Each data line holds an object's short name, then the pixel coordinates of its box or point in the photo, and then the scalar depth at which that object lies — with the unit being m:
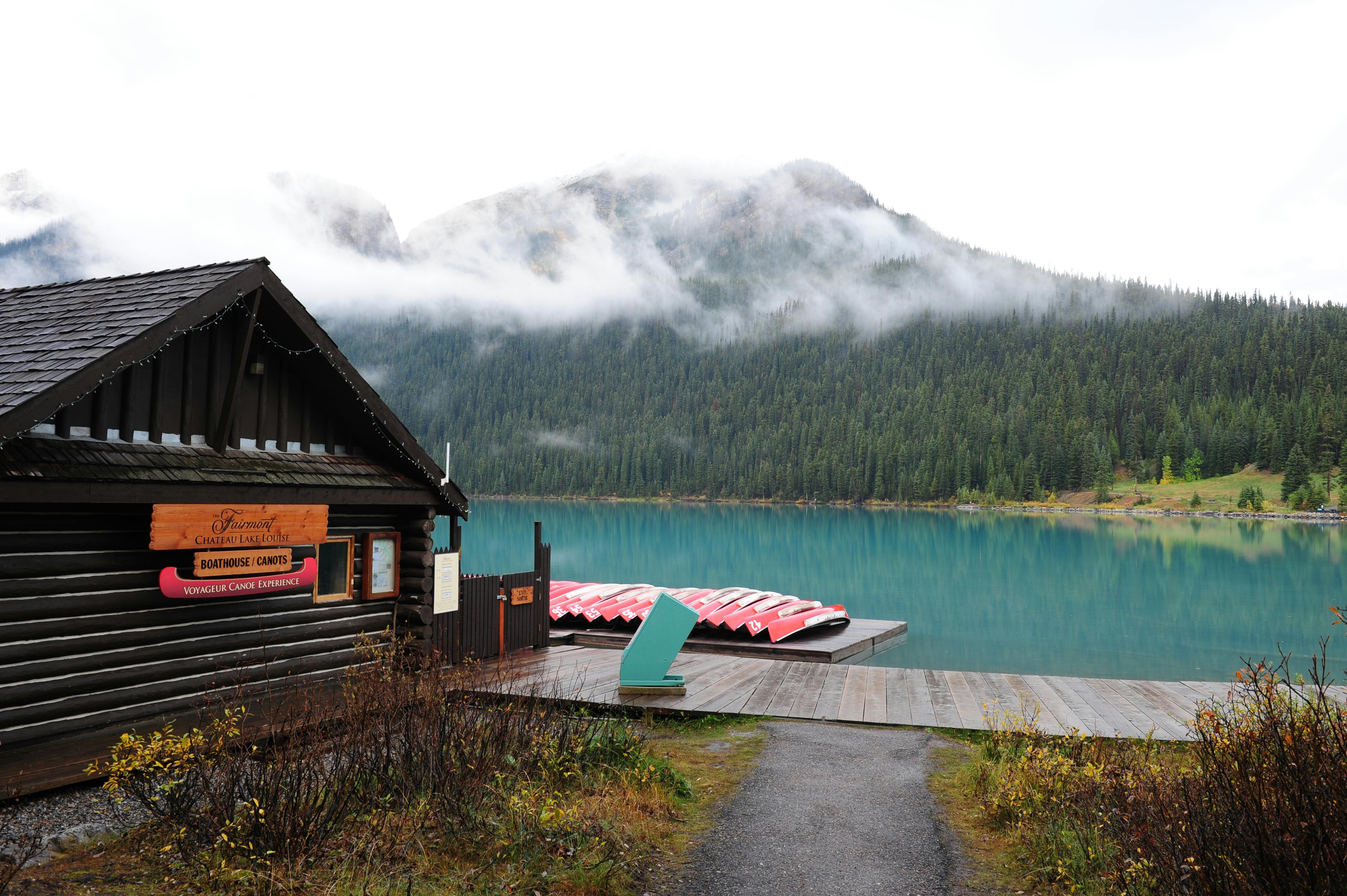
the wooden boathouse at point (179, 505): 7.46
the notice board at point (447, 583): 12.01
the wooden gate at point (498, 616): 12.60
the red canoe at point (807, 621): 17.19
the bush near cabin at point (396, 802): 5.14
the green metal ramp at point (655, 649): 11.26
